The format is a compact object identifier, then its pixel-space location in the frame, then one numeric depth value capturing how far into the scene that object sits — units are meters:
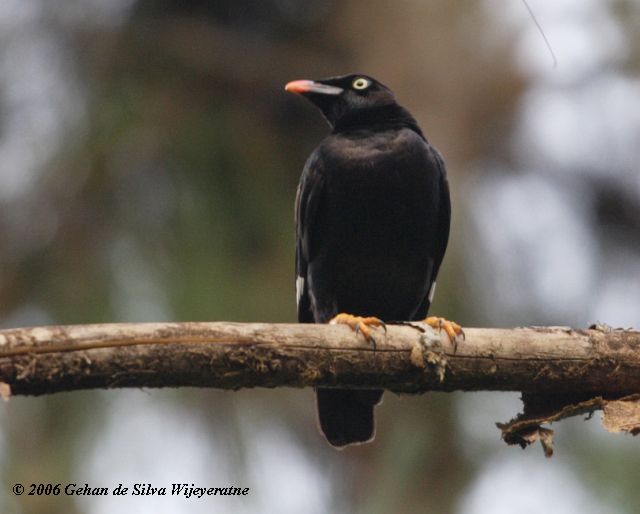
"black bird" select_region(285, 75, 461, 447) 9.13
